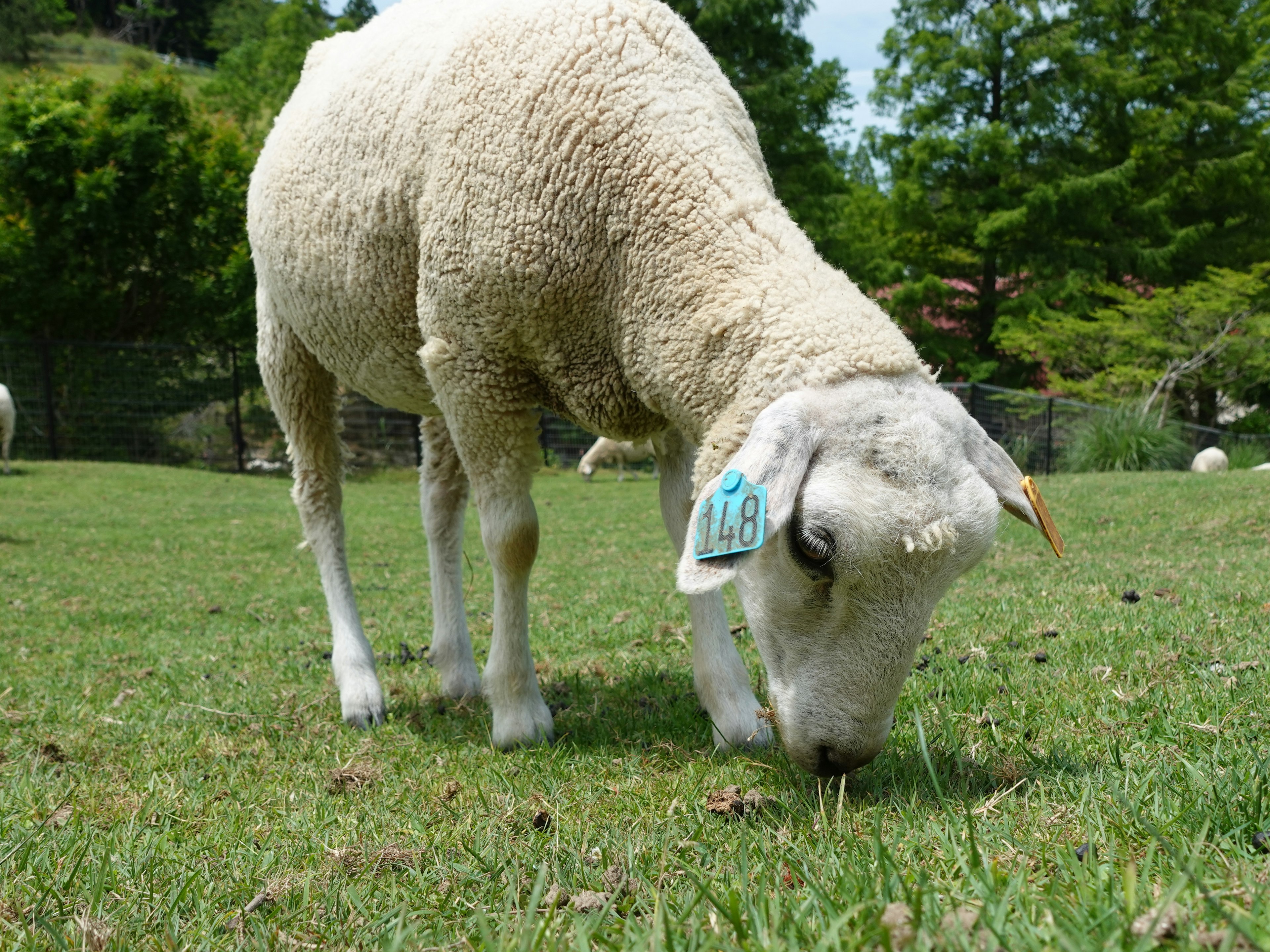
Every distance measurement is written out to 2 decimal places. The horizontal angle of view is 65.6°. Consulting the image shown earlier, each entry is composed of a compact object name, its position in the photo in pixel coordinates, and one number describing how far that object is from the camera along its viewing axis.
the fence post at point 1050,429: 18.59
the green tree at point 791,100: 25.86
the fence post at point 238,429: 20.14
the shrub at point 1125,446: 16.17
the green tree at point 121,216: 20.02
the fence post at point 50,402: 18.84
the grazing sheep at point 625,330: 2.21
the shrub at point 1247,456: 17.83
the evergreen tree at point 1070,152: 24.41
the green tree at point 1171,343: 19.50
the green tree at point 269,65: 36.16
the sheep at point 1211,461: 16.59
